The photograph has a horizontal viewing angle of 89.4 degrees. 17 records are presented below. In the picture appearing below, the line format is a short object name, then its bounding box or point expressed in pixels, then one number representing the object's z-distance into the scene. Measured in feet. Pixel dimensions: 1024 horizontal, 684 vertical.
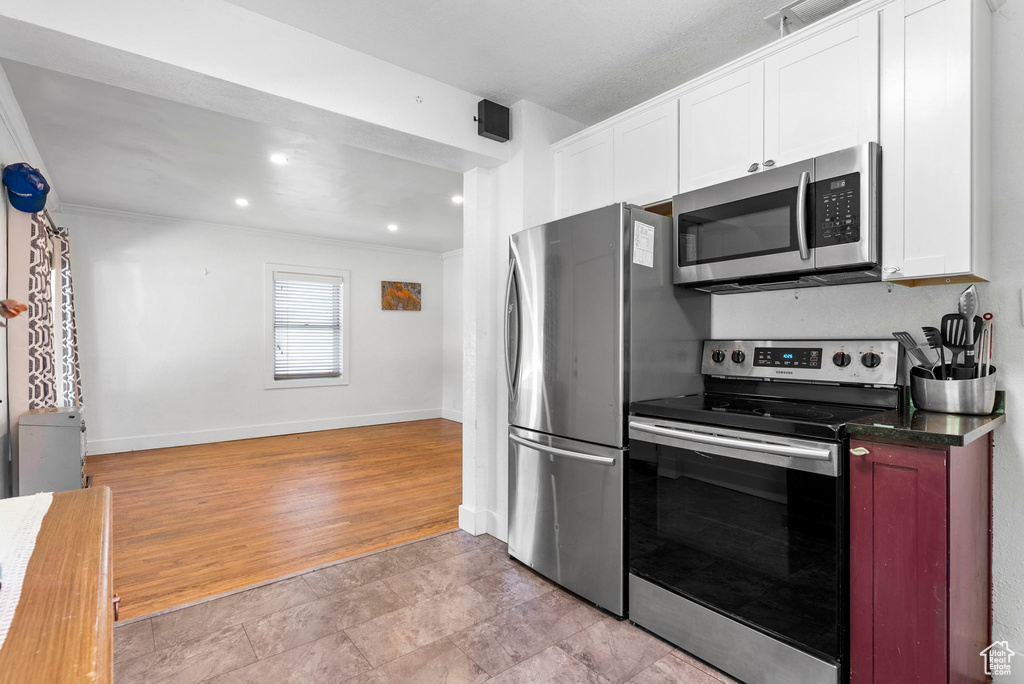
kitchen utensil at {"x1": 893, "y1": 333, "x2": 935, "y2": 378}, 5.99
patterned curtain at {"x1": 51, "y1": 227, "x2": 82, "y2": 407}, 15.15
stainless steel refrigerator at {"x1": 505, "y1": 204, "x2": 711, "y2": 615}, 7.15
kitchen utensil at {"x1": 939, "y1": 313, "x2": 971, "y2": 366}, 5.65
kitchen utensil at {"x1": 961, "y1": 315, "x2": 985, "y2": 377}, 5.69
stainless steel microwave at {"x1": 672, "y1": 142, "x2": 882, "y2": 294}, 5.76
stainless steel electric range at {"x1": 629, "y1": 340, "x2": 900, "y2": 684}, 5.18
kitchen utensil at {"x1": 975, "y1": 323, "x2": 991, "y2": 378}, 5.76
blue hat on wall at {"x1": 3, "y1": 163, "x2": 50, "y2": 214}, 9.21
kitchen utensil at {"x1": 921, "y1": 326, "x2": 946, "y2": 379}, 5.82
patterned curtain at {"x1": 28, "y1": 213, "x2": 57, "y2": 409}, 10.42
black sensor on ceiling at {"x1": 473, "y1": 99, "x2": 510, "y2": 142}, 9.49
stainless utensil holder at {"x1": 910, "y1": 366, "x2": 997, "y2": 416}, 5.49
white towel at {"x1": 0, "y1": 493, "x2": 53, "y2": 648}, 2.67
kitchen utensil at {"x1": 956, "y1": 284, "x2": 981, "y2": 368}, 5.71
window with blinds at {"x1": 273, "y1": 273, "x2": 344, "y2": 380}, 21.44
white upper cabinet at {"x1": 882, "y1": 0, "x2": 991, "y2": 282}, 5.24
